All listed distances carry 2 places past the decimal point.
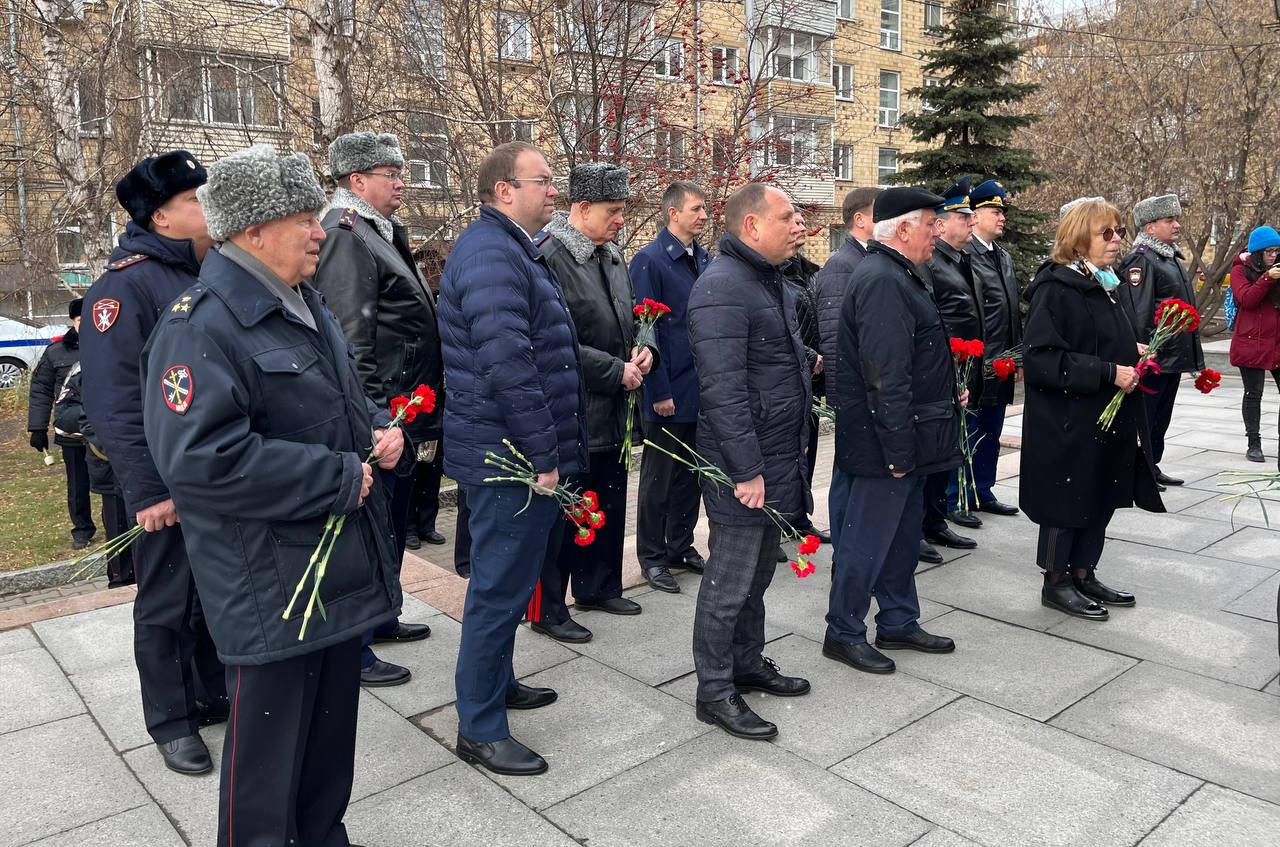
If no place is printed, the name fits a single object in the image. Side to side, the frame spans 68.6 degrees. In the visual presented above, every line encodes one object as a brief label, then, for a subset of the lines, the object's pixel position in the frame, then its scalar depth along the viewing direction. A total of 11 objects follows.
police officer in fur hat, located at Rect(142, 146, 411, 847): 2.20
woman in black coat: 4.57
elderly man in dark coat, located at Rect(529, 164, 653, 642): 4.62
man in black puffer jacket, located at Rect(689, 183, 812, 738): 3.43
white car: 17.14
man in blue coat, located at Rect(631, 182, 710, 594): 5.45
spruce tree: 14.97
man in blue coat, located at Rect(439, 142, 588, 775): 3.24
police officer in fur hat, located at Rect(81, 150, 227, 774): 3.19
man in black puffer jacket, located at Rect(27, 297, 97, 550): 6.71
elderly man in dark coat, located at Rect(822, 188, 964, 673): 3.91
